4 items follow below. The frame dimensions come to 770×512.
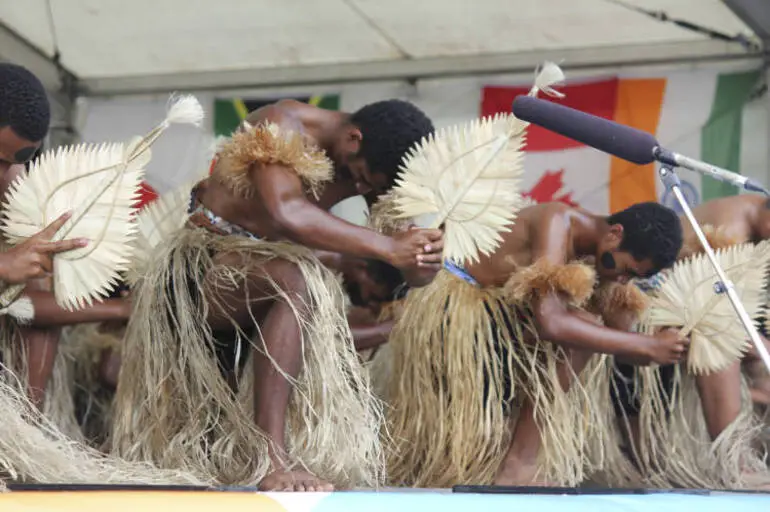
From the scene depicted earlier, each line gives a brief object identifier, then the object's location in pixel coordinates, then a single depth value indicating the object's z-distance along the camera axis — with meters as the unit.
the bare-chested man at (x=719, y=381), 11.29
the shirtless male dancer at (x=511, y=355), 10.88
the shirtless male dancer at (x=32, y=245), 10.15
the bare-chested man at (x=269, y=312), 10.38
